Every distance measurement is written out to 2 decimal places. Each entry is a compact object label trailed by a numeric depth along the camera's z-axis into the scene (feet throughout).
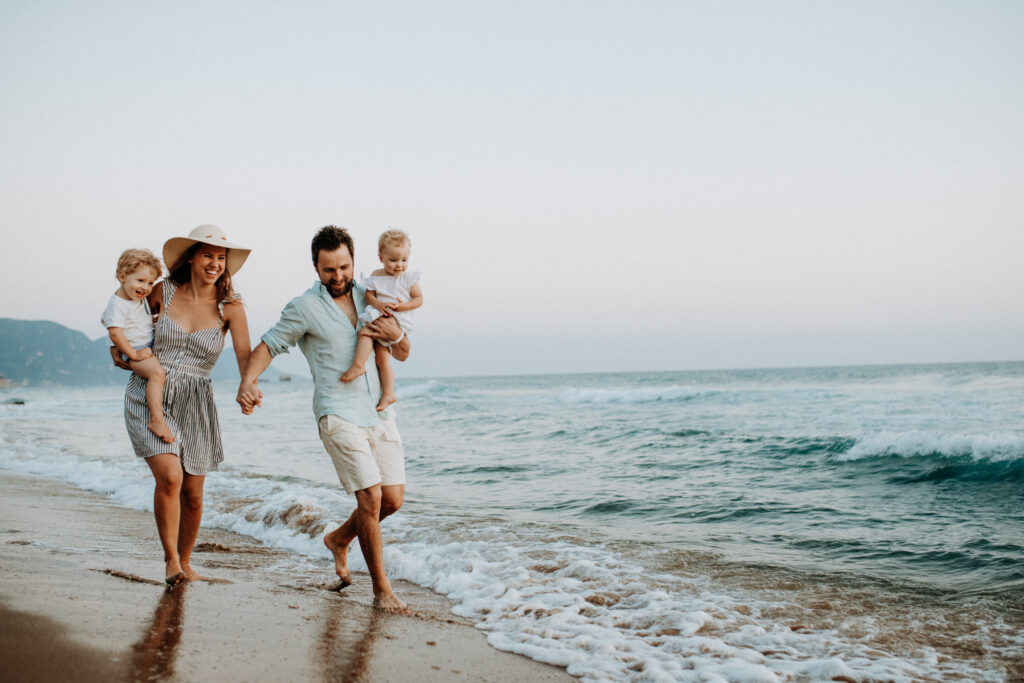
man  12.23
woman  12.16
